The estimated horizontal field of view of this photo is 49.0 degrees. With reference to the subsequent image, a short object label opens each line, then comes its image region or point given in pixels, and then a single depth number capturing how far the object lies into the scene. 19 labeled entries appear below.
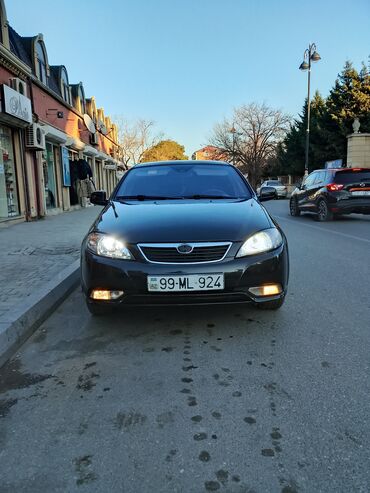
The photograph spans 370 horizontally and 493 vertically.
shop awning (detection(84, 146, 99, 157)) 23.96
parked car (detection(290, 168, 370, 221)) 12.02
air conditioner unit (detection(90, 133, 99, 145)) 26.19
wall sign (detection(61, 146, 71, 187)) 18.98
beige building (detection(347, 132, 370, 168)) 24.75
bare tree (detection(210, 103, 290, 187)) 53.50
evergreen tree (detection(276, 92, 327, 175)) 35.53
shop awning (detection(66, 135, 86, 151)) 19.61
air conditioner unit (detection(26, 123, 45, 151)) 13.62
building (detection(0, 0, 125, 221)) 12.38
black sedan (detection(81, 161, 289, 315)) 3.11
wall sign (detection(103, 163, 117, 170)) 32.84
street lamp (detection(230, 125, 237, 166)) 51.79
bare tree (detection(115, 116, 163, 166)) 55.62
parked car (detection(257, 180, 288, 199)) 35.75
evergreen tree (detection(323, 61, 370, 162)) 31.80
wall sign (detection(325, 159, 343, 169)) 26.95
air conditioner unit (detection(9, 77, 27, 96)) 12.51
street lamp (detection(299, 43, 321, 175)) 26.44
